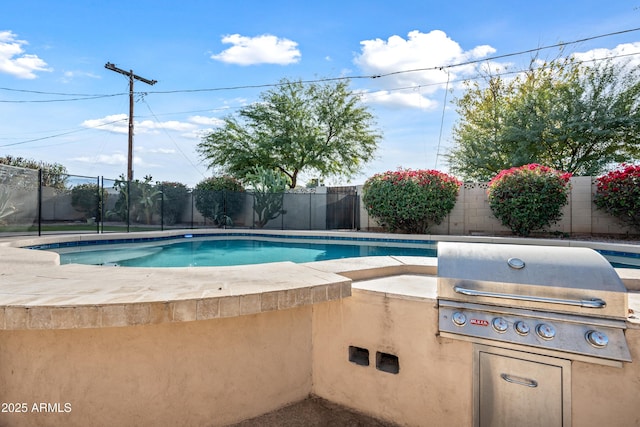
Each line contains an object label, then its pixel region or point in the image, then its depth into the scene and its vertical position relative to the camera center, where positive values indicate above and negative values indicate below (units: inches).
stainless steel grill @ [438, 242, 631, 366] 67.9 -18.0
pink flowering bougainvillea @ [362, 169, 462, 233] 389.1 +15.8
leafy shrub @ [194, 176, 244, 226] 540.5 +10.4
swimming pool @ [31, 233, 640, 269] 259.6 -34.6
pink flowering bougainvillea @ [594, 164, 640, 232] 323.6 +18.0
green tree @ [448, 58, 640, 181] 462.0 +123.3
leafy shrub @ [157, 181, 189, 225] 550.7 +14.5
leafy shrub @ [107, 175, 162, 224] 478.0 +12.2
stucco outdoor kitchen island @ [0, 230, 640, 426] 68.7 -32.3
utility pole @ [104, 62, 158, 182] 597.2 +156.8
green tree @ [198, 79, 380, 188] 734.5 +165.9
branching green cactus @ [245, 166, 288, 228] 540.7 +19.4
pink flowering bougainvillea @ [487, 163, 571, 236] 337.1 +15.6
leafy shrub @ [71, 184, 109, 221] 491.8 +13.2
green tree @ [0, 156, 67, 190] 449.7 +82.0
